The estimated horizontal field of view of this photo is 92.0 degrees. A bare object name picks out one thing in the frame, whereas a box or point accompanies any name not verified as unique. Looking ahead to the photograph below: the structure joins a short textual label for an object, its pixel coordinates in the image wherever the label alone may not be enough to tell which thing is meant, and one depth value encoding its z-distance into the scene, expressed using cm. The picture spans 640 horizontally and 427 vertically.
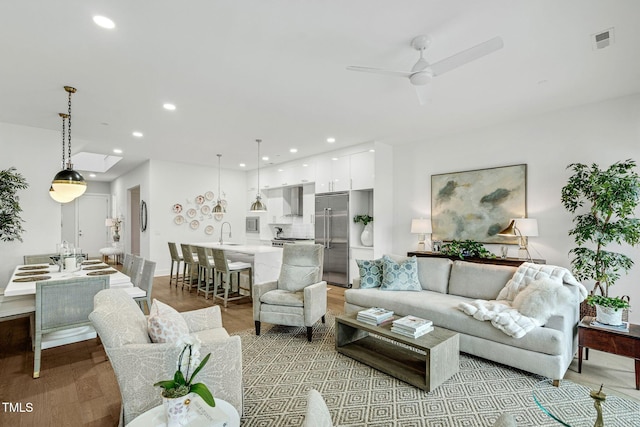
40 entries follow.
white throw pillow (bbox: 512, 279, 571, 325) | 267
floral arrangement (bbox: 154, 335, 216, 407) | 132
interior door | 1123
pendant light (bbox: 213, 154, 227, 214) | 669
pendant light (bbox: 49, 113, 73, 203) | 371
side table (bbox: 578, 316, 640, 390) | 243
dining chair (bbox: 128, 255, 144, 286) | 378
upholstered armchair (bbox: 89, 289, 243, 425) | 169
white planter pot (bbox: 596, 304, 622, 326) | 262
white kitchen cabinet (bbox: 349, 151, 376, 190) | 593
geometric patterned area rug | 210
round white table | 135
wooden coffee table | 242
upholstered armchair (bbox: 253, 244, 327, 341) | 345
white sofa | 254
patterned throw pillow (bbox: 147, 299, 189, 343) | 188
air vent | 252
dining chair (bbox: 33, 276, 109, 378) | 264
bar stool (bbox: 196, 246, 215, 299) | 531
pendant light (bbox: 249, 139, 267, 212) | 598
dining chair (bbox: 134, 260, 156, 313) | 340
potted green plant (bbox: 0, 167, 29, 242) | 427
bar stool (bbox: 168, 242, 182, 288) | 632
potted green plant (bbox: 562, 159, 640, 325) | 337
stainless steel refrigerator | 634
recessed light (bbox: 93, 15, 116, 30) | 230
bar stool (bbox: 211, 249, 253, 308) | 481
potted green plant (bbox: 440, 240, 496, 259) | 457
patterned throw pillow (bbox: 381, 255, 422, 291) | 382
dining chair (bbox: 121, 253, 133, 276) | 428
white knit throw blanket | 266
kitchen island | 506
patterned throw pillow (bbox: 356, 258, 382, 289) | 399
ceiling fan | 220
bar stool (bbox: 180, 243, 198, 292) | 585
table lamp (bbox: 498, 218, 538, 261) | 426
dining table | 296
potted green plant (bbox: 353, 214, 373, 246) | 611
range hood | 808
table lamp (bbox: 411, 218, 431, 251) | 538
